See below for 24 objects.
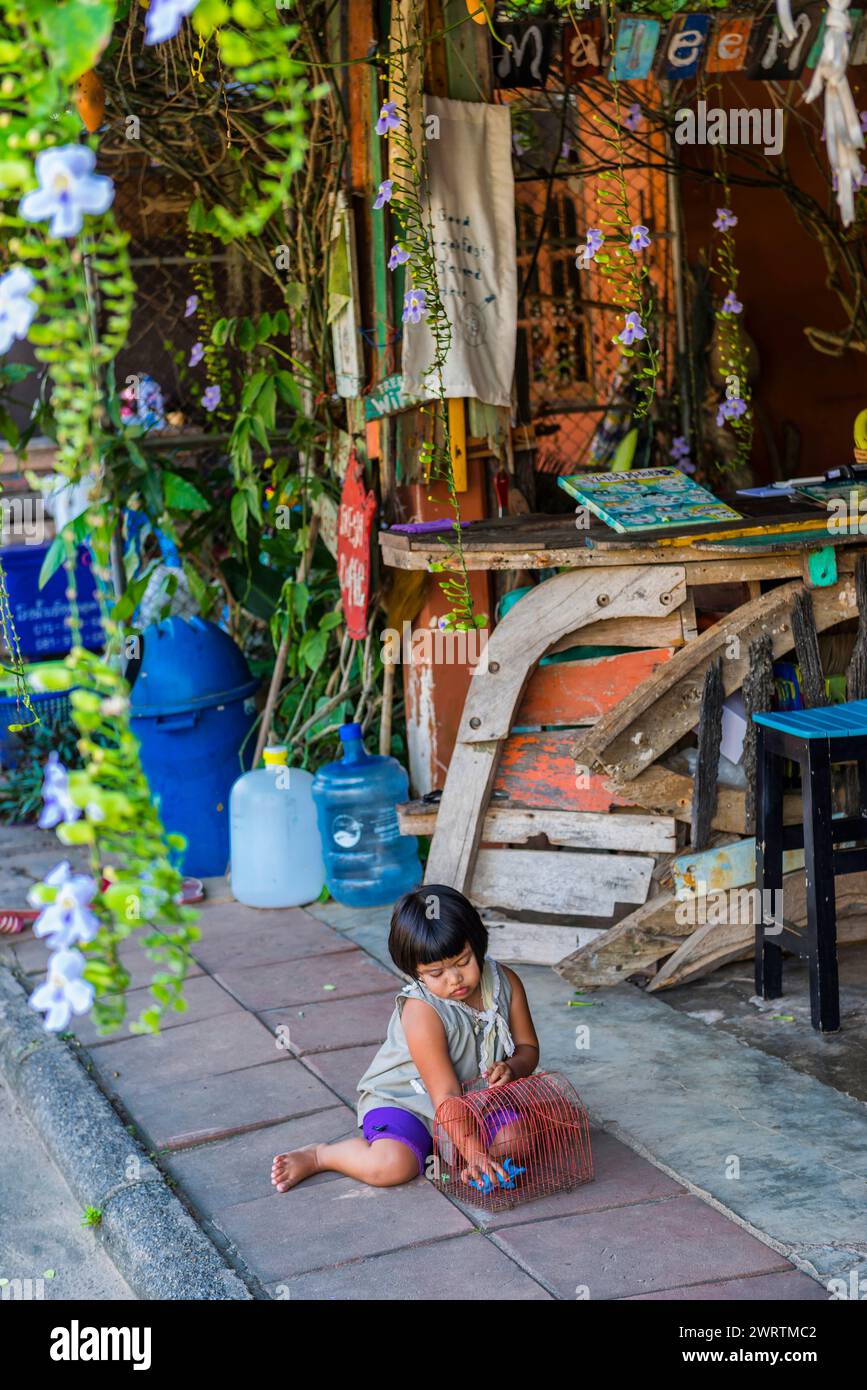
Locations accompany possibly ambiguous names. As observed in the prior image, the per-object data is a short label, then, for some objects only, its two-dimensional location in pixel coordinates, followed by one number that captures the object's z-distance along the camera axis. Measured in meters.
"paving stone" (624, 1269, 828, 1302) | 2.73
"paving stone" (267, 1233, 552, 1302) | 2.84
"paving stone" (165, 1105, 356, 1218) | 3.37
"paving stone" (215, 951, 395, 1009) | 4.53
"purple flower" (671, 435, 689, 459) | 7.14
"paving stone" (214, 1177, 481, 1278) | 3.04
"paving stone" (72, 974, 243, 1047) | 4.37
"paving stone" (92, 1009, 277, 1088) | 4.07
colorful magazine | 4.20
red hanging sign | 5.30
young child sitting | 3.31
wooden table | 4.22
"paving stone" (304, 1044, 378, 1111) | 3.87
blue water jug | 5.31
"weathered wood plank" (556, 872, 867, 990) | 4.26
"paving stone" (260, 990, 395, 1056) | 4.17
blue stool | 3.86
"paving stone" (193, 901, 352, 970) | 4.93
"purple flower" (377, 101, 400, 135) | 4.39
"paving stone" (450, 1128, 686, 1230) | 3.14
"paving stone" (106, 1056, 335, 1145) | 3.70
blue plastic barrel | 5.68
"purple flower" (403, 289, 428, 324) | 4.54
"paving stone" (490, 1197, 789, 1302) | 2.83
